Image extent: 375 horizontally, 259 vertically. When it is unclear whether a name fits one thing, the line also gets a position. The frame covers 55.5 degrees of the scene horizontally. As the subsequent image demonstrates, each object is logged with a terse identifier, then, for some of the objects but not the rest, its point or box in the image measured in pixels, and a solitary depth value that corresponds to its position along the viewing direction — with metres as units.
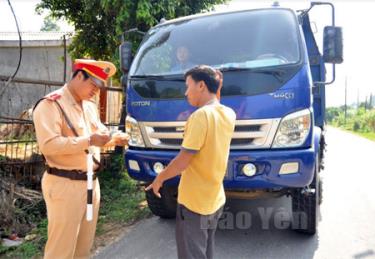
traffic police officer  2.14
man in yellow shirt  2.10
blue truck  2.97
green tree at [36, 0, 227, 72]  5.98
